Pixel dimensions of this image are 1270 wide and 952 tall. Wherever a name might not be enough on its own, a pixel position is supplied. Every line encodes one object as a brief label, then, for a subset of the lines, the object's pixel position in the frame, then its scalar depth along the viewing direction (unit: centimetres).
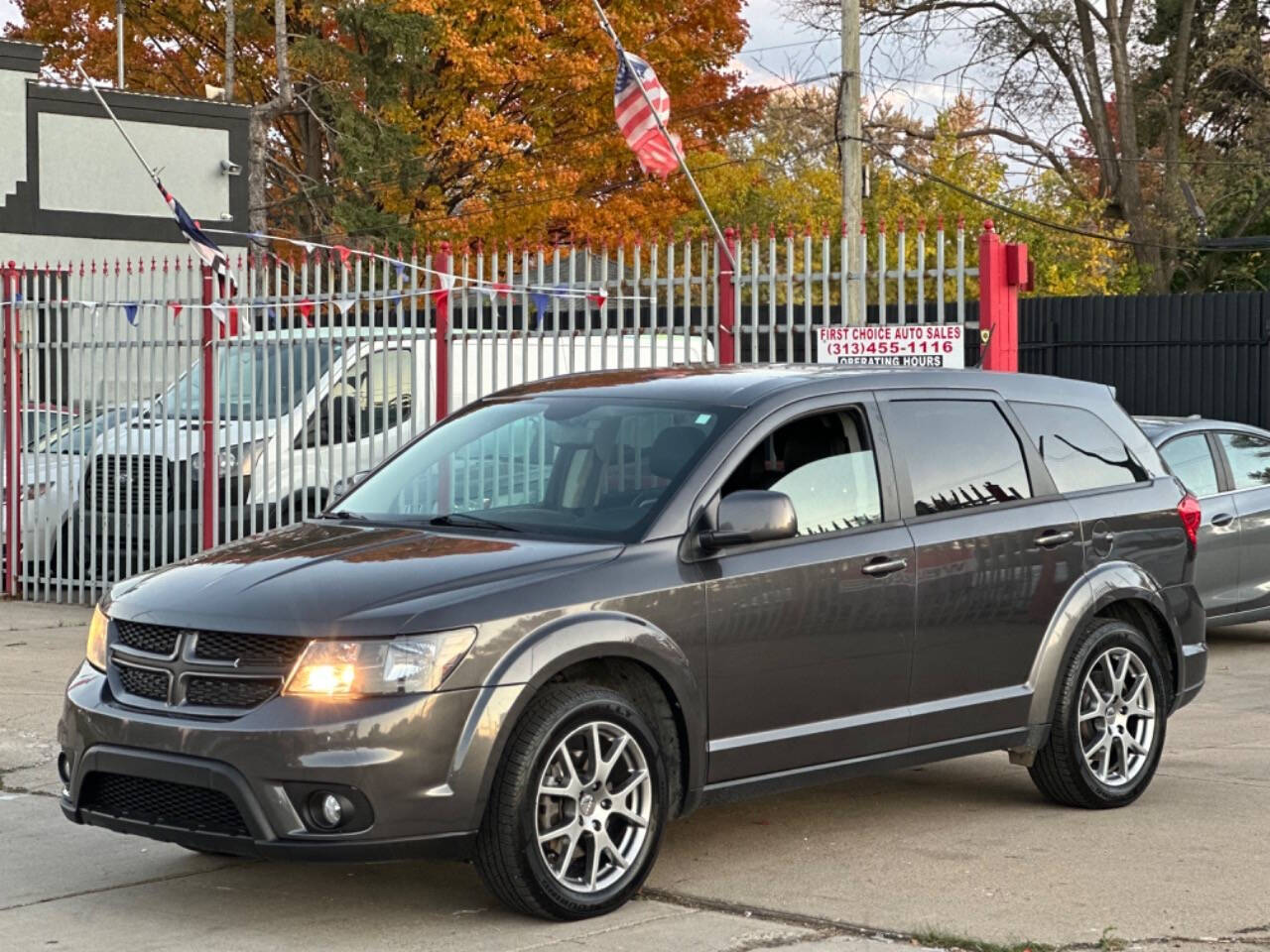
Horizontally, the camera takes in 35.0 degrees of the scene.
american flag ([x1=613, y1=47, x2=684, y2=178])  1711
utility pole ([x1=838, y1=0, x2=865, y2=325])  2225
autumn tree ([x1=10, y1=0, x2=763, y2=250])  3856
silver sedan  1232
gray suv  582
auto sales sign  1176
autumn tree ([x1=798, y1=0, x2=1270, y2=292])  3962
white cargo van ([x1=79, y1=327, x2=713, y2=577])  1310
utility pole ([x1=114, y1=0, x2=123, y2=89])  3700
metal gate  1264
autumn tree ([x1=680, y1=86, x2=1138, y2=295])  3556
